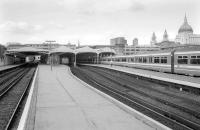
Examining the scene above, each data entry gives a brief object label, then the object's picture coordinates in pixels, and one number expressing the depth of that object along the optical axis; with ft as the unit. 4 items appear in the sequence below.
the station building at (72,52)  206.90
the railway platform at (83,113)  29.19
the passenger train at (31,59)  505.33
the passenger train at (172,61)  77.96
